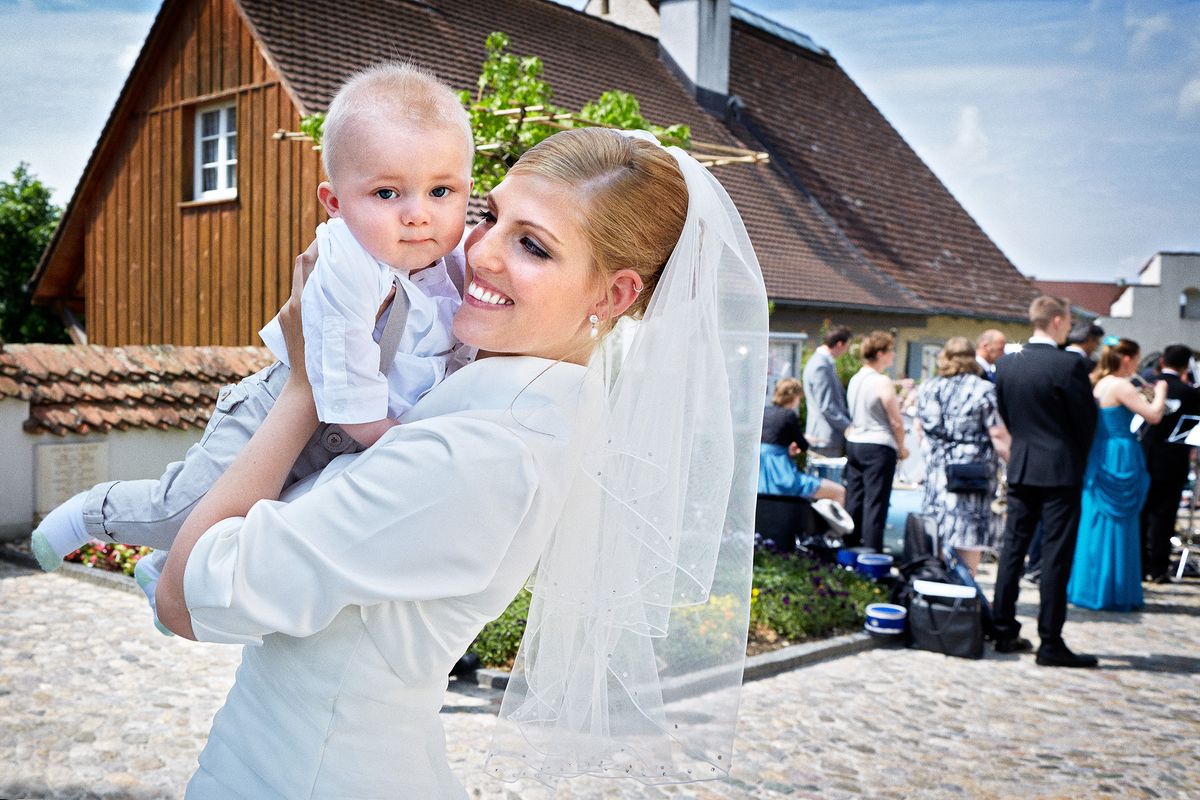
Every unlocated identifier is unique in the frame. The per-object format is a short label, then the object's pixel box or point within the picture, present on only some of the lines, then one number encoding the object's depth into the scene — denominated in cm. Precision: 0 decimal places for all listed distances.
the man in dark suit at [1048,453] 729
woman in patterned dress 889
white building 5188
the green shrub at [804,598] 785
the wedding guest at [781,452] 997
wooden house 1516
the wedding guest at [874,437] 986
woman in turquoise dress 941
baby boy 186
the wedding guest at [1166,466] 1082
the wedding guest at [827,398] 1127
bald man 1070
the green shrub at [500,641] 664
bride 157
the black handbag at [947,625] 759
